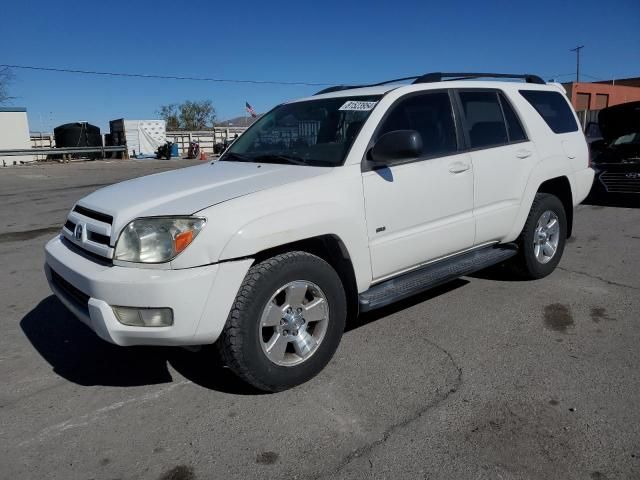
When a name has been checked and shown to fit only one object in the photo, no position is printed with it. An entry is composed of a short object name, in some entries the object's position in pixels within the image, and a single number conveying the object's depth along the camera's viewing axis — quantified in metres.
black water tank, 30.70
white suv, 2.72
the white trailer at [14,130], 28.89
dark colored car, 9.01
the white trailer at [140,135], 30.88
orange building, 36.04
